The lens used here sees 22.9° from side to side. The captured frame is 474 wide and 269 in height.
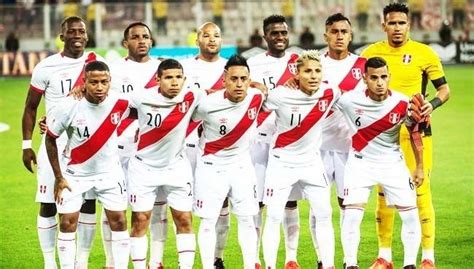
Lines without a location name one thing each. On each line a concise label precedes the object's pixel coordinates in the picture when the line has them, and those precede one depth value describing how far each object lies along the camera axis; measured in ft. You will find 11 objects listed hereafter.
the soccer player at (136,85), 36.78
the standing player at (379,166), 35.53
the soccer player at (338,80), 37.01
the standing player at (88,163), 33.78
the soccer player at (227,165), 34.96
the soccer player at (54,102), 35.53
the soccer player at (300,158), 35.45
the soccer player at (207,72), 36.96
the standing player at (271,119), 37.35
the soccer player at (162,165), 34.45
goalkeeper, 37.24
